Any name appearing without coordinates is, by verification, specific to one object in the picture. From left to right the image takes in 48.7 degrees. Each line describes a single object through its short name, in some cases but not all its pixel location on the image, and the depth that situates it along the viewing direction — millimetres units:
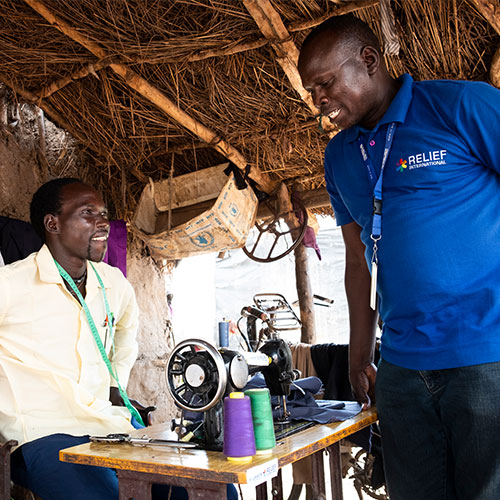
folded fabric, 2156
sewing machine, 1772
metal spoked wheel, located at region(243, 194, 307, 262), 5276
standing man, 1508
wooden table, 1505
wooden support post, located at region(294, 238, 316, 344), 5730
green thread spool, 1644
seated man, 2264
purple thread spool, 1561
